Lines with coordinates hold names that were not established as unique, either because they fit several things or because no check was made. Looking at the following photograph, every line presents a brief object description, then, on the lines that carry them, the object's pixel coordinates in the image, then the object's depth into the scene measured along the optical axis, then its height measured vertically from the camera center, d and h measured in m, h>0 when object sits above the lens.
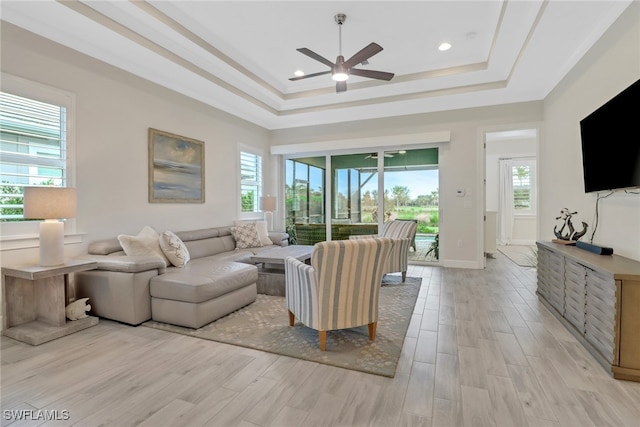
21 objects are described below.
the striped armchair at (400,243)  4.27 -0.47
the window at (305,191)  6.80 +0.43
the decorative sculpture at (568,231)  3.27 -0.23
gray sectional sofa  2.86 -0.77
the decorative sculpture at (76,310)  2.88 -0.95
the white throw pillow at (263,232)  5.33 -0.39
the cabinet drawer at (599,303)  2.06 -0.67
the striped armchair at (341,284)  2.30 -0.59
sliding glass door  5.91 +0.34
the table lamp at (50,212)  2.56 -0.02
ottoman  2.82 -0.82
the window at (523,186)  8.38 +0.66
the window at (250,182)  6.05 +0.58
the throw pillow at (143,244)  3.31 -0.38
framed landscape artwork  4.16 +0.61
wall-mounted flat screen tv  2.33 +0.58
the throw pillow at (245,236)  5.09 -0.44
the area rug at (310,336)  2.27 -1.10
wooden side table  2.59 -0.86
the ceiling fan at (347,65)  3.09 +1.58
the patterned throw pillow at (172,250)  3.56 -0.47
